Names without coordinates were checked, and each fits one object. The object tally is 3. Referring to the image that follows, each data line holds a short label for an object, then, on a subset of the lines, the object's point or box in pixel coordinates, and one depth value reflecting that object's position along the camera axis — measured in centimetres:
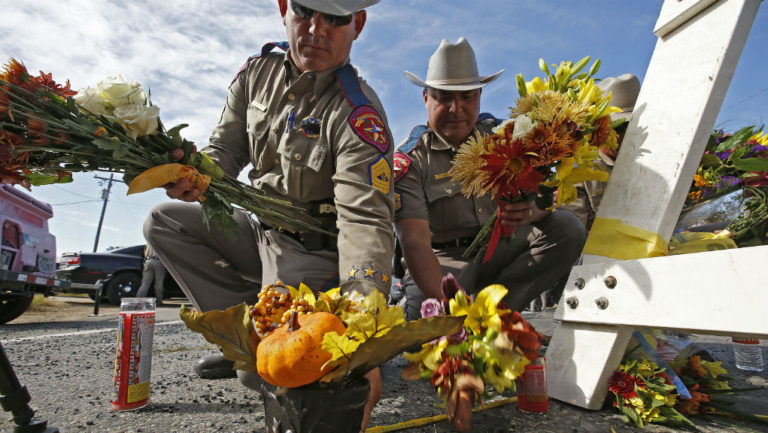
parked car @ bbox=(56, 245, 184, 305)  1128
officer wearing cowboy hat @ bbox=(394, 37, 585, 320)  299
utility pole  2887
